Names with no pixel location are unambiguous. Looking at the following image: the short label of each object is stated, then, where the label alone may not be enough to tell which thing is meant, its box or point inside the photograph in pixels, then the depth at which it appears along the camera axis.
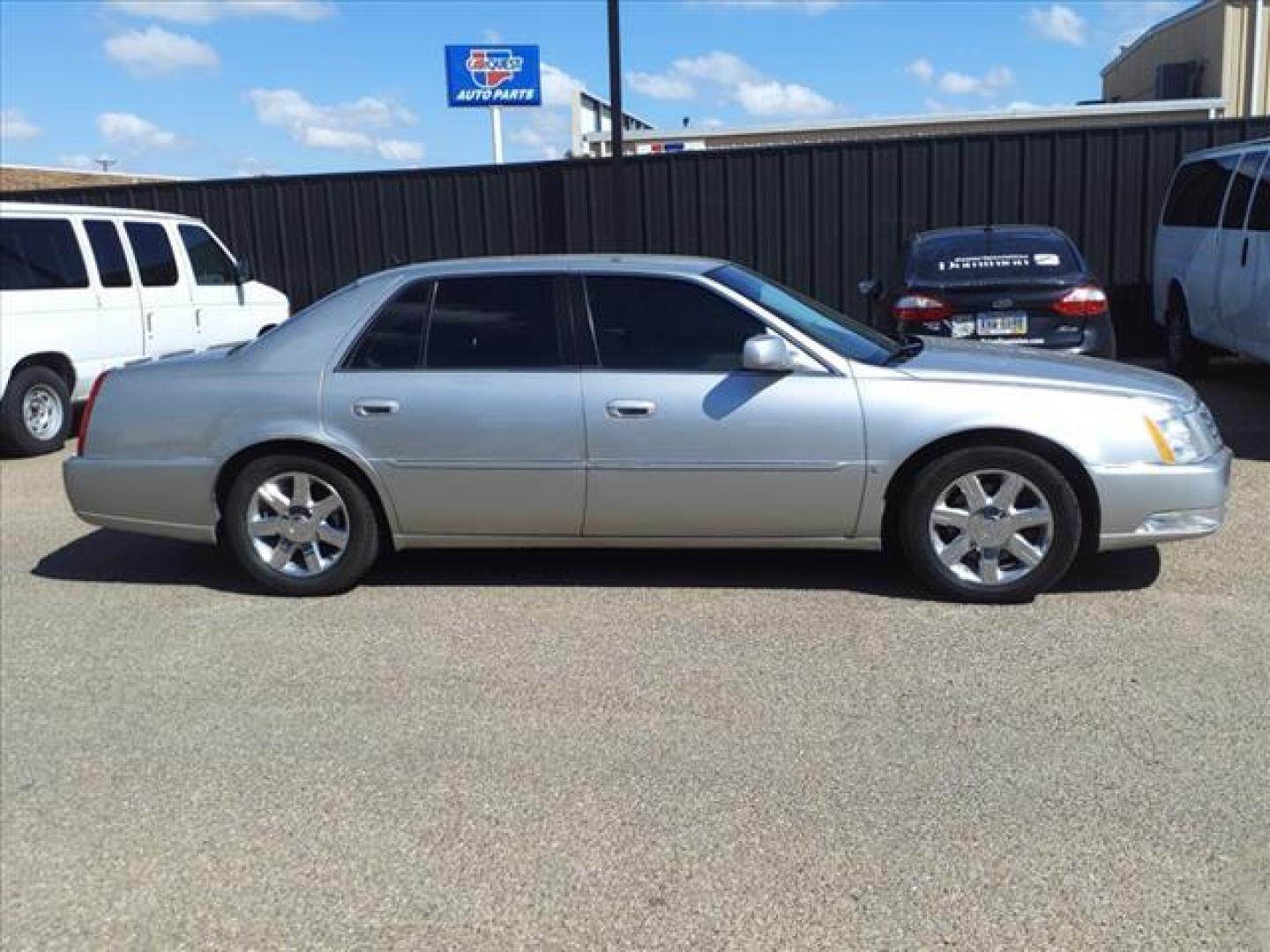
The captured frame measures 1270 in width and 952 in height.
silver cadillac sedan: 4.84
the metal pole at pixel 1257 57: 20.05
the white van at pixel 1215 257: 8.33
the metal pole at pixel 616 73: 12.12
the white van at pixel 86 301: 9.28
